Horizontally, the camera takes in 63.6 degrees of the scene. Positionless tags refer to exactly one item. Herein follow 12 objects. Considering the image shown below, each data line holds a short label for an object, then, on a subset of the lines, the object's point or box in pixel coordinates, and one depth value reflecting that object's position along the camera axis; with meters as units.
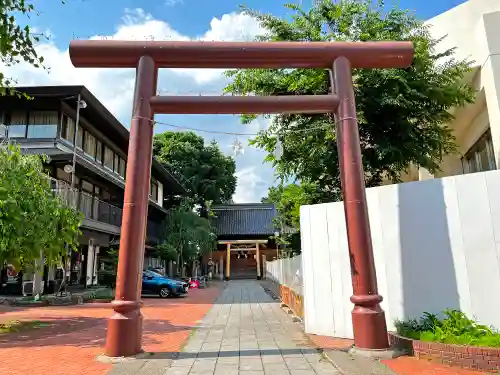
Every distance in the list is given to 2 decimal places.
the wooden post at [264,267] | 35.41
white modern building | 8.22
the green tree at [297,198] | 11.23
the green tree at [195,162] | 35.72
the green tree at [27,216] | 7.81
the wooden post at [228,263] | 34.66
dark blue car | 18.20
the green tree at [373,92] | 8.77
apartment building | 16.42
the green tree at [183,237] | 25.42
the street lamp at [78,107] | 15.35
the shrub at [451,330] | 4.77
